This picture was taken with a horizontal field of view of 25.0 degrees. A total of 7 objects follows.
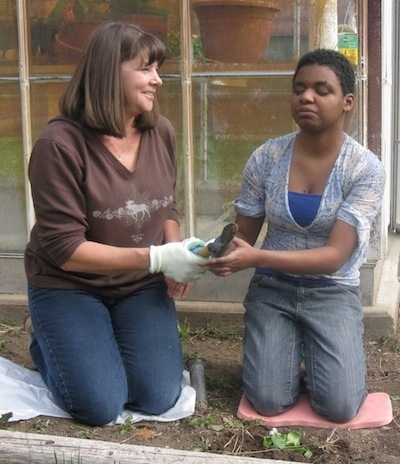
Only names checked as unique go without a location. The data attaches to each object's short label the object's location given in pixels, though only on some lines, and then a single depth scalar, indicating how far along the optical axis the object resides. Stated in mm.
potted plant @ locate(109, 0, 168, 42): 4602
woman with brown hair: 3480
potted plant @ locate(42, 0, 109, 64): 4660
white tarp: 3646
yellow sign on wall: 4438
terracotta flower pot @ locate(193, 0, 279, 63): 4480
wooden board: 2836
